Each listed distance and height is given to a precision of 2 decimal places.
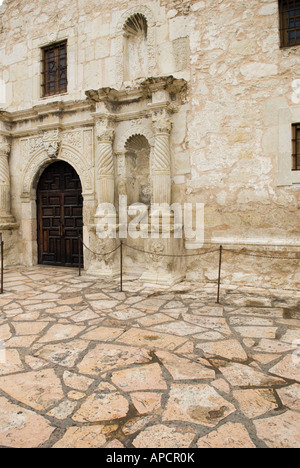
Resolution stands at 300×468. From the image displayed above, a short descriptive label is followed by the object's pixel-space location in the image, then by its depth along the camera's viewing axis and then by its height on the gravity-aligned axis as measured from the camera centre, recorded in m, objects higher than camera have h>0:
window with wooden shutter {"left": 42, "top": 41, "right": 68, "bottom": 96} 7.54 +3.56
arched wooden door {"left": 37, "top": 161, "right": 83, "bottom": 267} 7.58 +0.13
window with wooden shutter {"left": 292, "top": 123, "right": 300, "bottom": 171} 5.36 +1.18
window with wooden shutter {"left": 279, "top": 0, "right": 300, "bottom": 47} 5.39 +3.29
